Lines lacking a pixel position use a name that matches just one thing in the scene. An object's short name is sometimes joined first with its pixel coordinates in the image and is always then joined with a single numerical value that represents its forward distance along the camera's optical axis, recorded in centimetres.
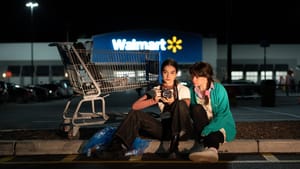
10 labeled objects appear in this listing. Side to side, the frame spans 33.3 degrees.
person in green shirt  680
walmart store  4250
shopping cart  846
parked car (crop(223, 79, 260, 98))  2862
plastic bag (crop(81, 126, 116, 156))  748
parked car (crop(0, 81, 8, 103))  2697
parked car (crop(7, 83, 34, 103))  2907
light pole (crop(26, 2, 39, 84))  4578
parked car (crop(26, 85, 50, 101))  3113
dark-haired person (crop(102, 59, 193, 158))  700
